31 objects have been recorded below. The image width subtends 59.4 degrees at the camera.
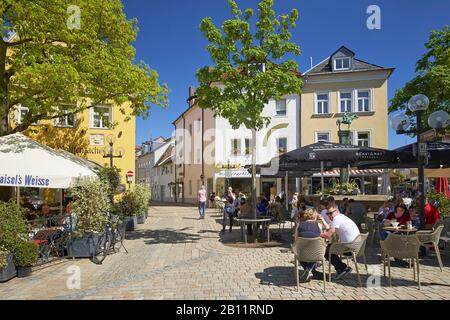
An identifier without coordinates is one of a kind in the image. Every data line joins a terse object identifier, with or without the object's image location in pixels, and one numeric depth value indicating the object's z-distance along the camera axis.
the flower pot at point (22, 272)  7.33
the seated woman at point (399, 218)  8.36
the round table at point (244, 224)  10.67
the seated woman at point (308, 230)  6.60
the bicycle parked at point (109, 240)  9.16
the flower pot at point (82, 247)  9.07
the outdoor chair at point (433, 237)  7.10
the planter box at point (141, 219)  17.42
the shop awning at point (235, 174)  32.75
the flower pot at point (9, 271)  6.90
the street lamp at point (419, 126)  8.66
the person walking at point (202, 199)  20.11
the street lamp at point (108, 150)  18.23
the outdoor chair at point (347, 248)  6.73
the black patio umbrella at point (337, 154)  10.09
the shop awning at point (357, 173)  30.78
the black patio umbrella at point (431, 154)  8.98
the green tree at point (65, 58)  10.41
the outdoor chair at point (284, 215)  13.19
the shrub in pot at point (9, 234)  6.94
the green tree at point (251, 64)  10.91
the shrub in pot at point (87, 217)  9.10
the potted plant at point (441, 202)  12.66
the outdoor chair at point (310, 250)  6.32
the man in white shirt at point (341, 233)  6.84
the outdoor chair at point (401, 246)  6.38
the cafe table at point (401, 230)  7.84
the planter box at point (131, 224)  14.41
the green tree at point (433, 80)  18.70
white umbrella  8.46
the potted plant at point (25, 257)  7.26
